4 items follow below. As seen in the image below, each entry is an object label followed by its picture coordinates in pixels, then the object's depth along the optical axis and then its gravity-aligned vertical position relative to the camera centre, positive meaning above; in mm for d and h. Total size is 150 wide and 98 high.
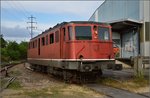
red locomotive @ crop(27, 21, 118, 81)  7346 +120
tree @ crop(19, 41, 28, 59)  35548 +213
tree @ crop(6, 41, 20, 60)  32896 +320
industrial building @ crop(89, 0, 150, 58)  14106 +2280
